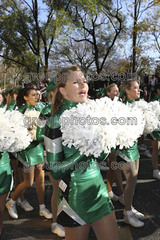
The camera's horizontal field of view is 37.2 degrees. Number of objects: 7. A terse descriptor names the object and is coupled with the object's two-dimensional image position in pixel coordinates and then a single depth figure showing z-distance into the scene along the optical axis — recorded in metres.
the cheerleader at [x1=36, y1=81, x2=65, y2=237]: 2.77
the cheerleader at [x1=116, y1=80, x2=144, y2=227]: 2.89
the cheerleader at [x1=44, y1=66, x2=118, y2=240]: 1.67
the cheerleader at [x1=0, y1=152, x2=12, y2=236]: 2.26
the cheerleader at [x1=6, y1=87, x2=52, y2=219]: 3.23
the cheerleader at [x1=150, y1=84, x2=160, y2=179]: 4.52
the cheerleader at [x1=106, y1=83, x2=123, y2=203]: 3.51
